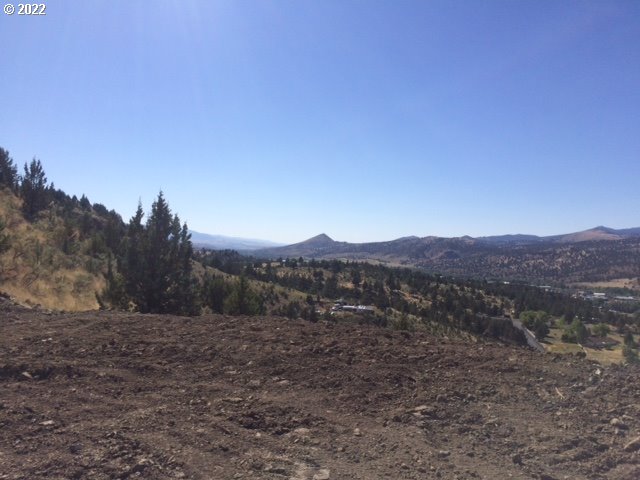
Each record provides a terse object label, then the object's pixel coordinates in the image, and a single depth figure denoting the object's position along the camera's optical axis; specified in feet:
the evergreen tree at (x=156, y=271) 52.31
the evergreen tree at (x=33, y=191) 149.04
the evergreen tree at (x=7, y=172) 171.81
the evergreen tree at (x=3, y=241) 56.22
